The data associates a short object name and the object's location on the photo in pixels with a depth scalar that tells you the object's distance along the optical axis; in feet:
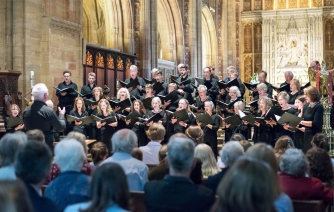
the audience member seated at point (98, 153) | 16.19
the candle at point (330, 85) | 36.28
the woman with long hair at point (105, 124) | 29.86
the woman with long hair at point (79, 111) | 30.25
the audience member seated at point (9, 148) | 12.92
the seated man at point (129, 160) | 14.97
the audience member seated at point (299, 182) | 12.70
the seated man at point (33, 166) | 10.32
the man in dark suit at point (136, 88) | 34.35
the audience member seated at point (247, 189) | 7.91
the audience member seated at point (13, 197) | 6.73
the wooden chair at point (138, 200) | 13.19
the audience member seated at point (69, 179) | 11.55
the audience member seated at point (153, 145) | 21.03
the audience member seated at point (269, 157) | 10.93
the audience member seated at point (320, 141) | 18.54
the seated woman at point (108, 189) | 9.13
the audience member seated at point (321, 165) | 14.25
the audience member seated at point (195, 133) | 22.67
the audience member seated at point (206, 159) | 15.15
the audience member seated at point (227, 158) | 13.11
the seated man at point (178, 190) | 10.85
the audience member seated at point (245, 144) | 16.49
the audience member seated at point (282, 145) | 17.16
